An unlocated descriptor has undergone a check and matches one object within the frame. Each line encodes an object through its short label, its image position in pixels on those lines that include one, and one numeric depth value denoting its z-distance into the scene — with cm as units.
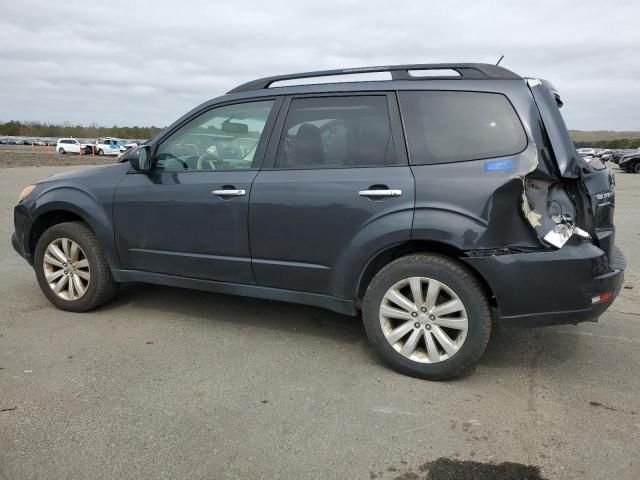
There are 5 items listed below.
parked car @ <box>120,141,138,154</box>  4612
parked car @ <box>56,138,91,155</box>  4600
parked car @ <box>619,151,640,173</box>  2620
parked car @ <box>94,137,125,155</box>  4534
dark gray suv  322
